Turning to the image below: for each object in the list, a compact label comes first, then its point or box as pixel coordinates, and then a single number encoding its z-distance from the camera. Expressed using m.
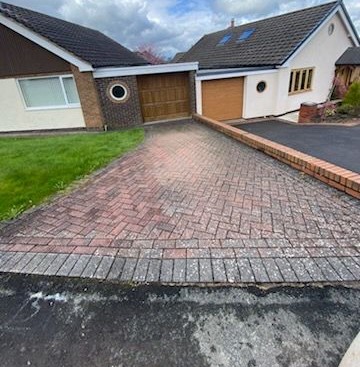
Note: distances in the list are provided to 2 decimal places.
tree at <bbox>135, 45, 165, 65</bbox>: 39.16
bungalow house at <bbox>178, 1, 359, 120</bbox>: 12.30
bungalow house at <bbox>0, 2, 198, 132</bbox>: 9.68
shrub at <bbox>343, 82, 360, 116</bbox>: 11.52
